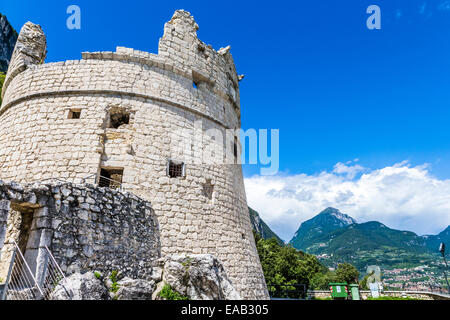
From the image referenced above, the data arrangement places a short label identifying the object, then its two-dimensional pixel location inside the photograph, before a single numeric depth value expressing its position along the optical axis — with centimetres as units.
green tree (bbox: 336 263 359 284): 3528
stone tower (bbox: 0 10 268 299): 870
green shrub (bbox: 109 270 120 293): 596
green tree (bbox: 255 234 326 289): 2451
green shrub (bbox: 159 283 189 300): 638
